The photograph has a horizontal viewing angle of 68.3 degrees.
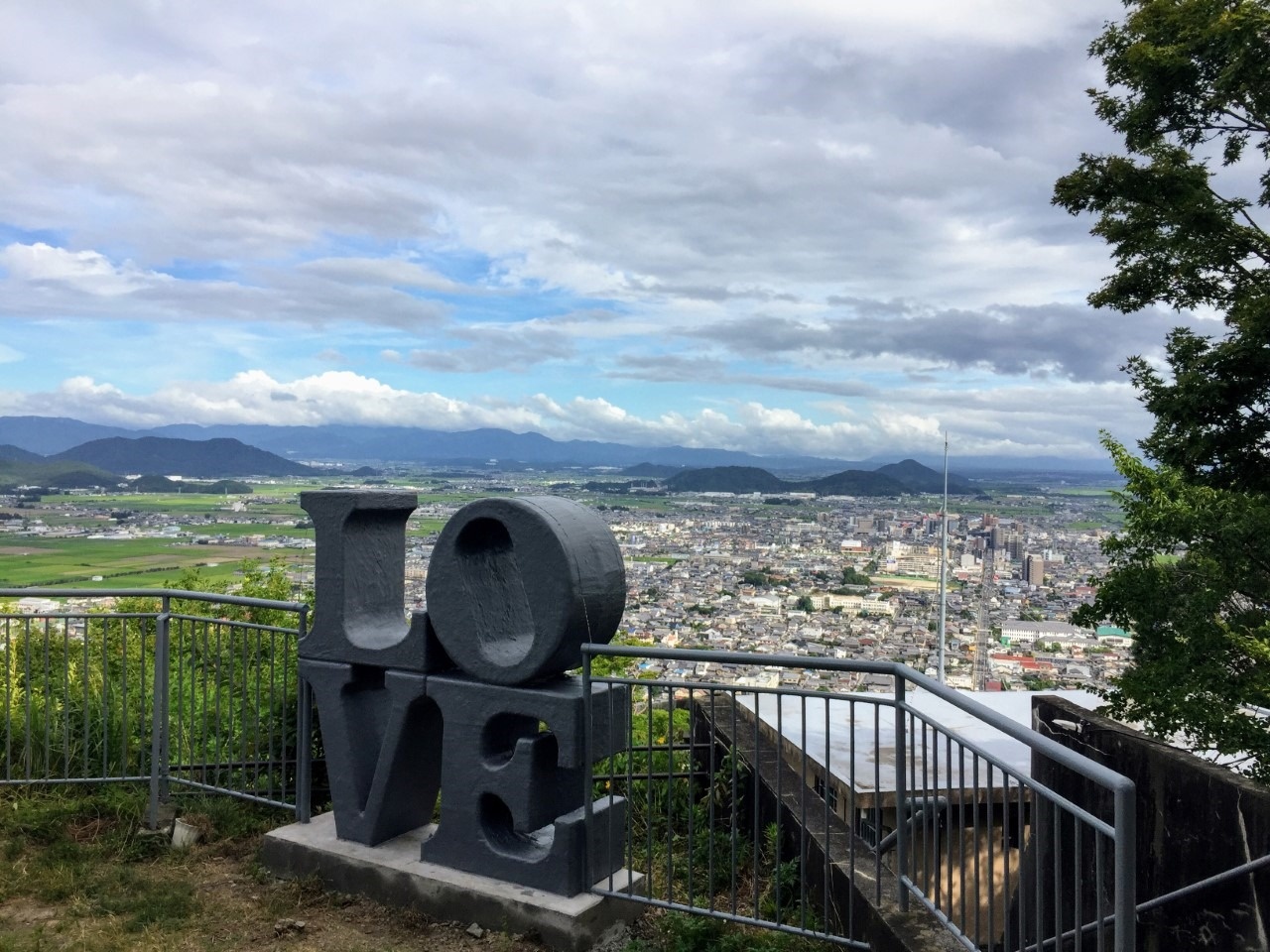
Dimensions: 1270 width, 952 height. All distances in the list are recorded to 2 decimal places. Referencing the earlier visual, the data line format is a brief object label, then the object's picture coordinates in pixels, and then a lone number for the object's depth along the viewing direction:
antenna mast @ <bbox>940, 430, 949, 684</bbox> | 12.76
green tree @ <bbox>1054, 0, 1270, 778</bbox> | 7.75
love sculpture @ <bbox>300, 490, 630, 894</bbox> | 4.52
